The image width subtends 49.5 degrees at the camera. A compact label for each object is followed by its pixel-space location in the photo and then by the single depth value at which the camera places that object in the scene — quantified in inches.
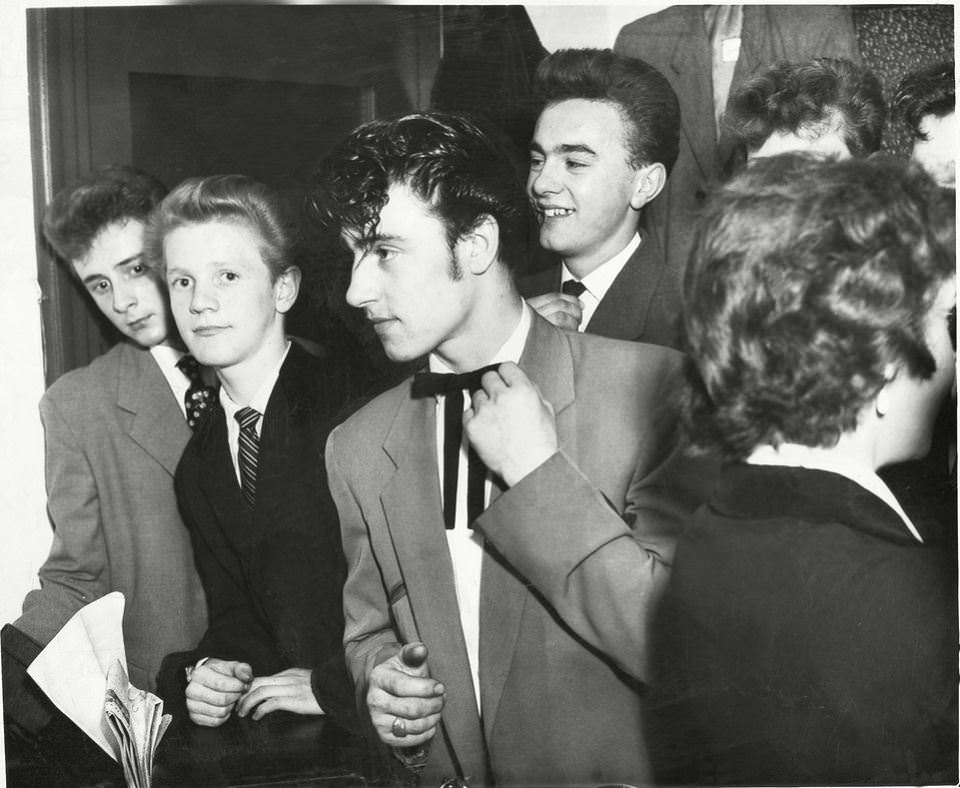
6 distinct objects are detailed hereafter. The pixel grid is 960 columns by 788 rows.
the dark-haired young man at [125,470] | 85.5
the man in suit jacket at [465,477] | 81.3
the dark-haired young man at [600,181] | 82.4
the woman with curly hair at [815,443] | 77.9
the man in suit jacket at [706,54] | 82.1
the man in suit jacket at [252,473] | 83.7
